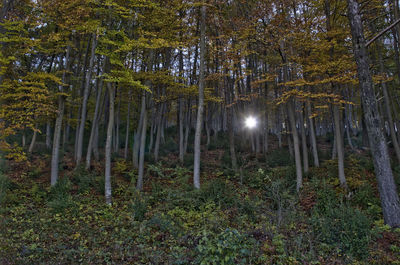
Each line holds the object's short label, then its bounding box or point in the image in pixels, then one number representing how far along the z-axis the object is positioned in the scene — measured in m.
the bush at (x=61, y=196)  7.77
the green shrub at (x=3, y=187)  7.93
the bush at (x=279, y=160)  13.92
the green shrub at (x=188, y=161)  14.13
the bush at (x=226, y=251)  4.27
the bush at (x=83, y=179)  9.95
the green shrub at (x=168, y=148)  17.21
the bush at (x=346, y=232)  4.84
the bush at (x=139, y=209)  7.32
